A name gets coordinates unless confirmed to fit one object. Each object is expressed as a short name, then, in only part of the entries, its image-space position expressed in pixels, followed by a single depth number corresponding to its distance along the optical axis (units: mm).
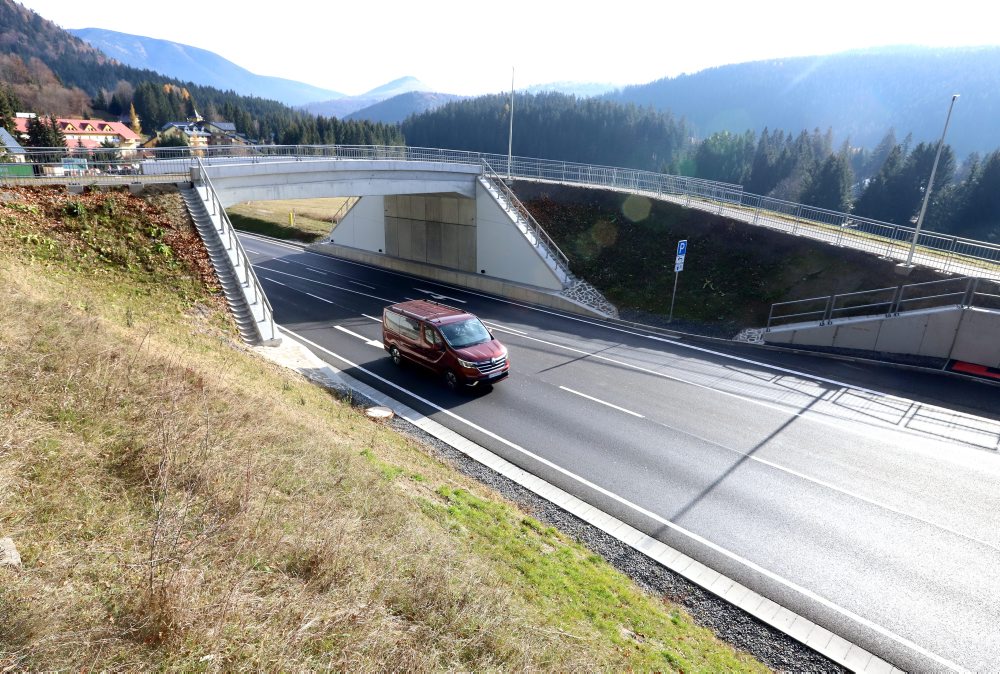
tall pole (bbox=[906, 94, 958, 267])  17709
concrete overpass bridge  19281
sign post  21078
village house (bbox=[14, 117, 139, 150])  102431
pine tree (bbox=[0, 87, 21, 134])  61281
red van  14984
